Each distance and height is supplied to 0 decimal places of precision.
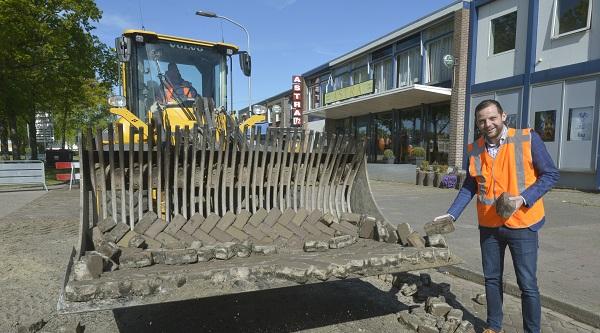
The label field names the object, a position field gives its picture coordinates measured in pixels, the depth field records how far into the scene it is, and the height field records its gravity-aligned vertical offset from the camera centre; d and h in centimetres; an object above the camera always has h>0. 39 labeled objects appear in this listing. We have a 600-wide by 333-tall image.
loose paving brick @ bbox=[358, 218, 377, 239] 378 -78
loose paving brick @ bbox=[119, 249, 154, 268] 281 -81
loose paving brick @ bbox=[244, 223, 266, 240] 371 -80
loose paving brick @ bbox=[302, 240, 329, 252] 332 -83
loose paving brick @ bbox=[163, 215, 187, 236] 355 -72
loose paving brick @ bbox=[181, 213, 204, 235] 359 -72
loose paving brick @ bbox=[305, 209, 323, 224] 404 -73
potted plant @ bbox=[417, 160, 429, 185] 1452 -103
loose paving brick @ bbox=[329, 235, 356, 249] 347 -83
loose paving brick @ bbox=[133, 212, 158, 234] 351 -69
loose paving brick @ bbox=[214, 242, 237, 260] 302 -80
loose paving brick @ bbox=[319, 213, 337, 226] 404 -75
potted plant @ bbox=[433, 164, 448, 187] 1388 -101
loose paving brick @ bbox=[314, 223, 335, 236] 390 -82
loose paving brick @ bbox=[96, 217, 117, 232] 339 -68
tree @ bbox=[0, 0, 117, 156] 1501 +335
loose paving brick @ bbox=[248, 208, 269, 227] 387 -71
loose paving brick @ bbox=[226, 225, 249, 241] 365 -81
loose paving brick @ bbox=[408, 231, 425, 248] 327 -77
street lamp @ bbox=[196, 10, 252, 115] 1344 +404
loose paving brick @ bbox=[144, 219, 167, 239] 349 -74
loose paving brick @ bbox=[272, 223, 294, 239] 377 -81
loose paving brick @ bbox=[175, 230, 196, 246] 347 -80
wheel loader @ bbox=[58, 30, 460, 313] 250 -69
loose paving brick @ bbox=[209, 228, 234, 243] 360 -81
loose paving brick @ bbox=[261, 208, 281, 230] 390 -71
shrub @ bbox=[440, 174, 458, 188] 1331 -120
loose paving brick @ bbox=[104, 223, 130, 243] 329 -74
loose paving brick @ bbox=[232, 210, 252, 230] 379 -71
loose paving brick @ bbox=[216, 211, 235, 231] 372 -71
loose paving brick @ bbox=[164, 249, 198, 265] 286 -79
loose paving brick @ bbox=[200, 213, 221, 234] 365 -72
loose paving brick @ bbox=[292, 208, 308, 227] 397 -72
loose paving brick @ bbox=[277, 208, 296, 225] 396 -71
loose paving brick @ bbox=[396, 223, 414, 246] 342 -73
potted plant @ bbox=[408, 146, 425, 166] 1611 -47
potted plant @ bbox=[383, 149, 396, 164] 1777 -59
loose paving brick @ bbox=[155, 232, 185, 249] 334 -82
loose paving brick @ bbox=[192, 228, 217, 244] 353 -81
